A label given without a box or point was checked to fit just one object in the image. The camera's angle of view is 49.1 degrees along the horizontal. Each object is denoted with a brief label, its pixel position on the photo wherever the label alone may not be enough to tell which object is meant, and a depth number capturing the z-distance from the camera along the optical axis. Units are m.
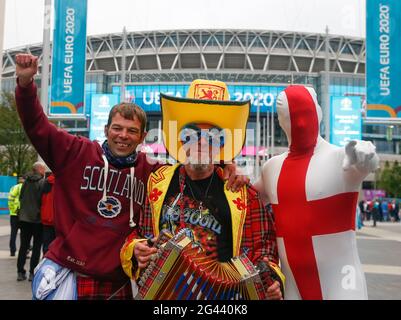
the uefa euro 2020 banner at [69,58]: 11.68
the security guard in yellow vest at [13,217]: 8.45
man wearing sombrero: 2.23
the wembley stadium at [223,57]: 55.28
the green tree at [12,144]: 21.88
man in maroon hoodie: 2.42
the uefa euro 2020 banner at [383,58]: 12.65
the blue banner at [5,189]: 20.12
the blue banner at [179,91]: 48.92
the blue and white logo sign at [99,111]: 31.33
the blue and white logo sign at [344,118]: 26.20
